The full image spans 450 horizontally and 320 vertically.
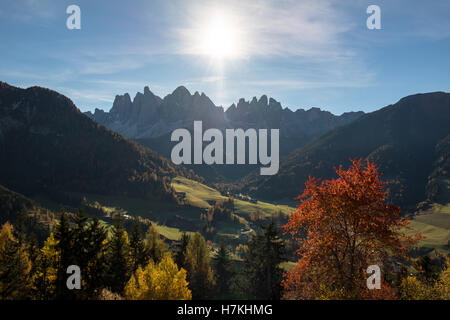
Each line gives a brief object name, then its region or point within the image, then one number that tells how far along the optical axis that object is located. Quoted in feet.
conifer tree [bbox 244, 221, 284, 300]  143.64
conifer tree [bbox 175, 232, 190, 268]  193.16
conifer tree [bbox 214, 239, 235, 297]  228.22
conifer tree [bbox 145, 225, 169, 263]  202.49
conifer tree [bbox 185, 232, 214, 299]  196.95
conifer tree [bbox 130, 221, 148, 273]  174.70
